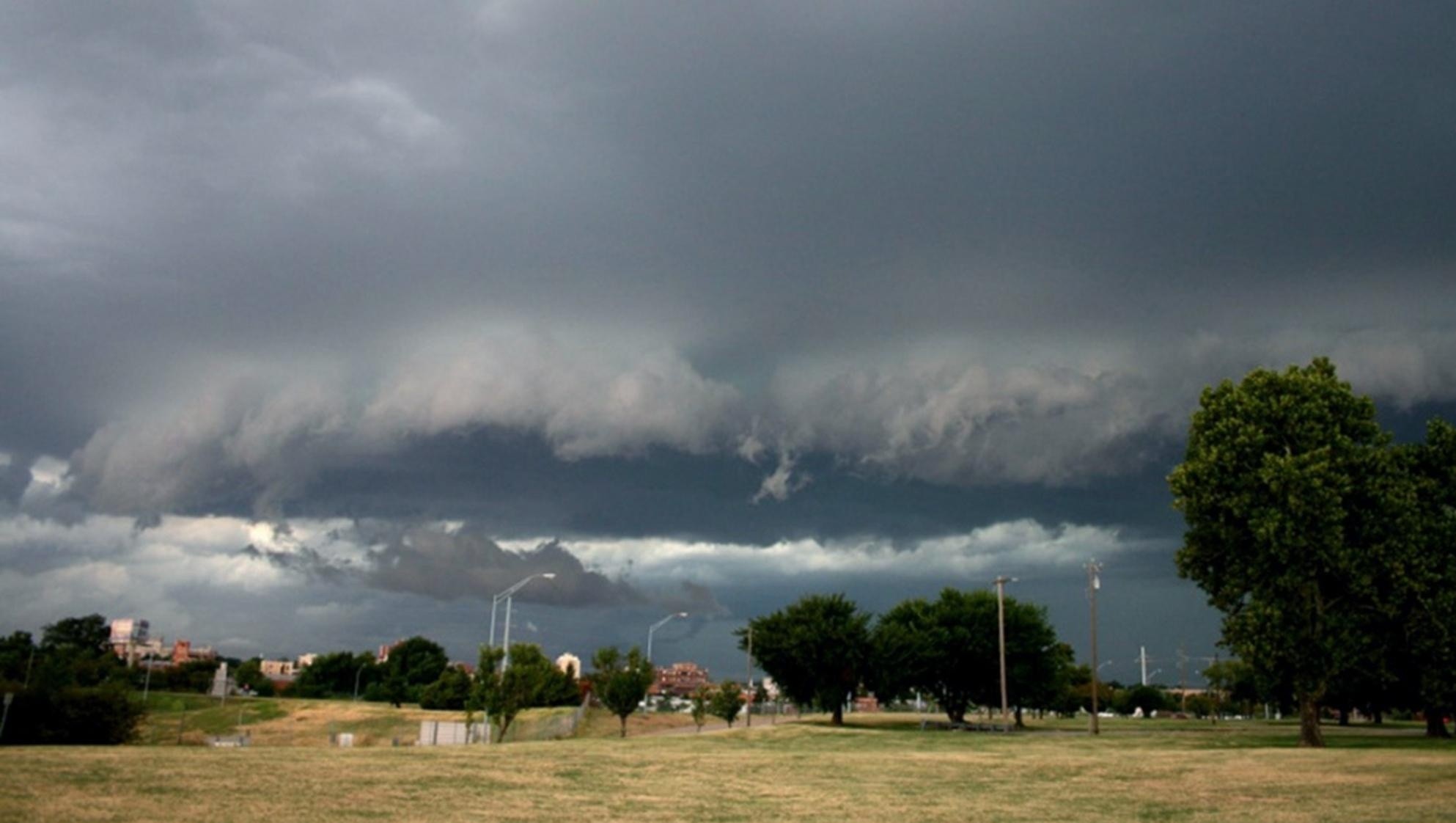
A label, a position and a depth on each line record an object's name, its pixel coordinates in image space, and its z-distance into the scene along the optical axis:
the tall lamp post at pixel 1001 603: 77.19
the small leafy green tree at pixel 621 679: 74.50
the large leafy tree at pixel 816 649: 93.12
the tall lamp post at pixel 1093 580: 82.12
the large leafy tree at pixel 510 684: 64.12
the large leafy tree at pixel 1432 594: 49.88
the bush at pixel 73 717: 41.62
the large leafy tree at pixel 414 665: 173.75
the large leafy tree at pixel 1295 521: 49.34
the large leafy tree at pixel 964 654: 93.06
